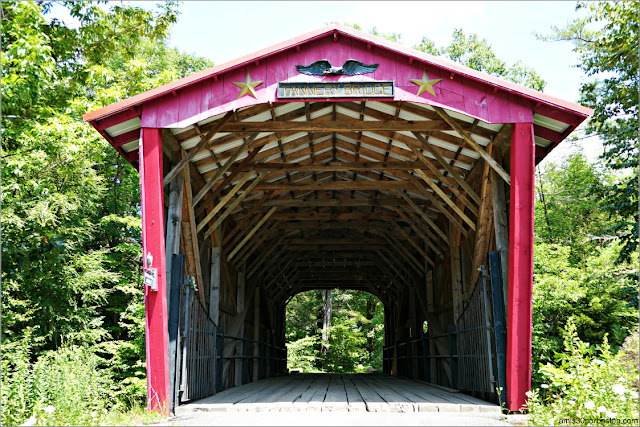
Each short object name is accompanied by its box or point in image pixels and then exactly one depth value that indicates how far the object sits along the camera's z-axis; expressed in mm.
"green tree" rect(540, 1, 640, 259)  11633
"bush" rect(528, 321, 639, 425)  5309
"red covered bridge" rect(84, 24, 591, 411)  6887
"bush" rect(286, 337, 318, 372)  27812
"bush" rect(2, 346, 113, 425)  5754
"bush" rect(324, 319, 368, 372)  28828
